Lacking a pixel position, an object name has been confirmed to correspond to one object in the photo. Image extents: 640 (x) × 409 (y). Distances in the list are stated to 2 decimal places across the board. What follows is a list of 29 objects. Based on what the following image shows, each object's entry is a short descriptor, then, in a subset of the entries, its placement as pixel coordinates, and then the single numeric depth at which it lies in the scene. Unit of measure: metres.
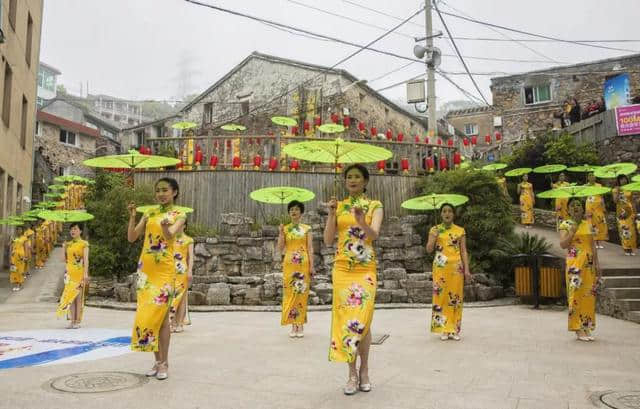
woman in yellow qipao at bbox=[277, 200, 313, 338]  7.10
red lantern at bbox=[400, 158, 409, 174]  14.27
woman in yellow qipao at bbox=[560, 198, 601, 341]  6.51
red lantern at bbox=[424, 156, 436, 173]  14.68
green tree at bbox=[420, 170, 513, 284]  12.03
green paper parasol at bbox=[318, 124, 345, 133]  18.03
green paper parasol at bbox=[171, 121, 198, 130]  22.64
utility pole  16.19
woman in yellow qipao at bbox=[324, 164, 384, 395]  3.88
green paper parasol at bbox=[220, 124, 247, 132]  21.59
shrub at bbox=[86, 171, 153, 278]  12.75
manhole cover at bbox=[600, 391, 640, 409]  3.55
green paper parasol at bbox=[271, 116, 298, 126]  20.38
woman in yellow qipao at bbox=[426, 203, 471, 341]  6.72
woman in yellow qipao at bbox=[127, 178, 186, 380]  4.29
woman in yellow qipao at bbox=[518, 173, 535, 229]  16.41
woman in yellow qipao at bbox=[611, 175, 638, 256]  12.20
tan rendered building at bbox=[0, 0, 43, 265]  15.37
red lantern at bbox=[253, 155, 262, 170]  13.67
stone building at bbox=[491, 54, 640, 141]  25.72
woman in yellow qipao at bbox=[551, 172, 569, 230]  14.17
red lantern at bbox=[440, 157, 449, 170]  14.96
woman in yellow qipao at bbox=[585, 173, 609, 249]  12.89
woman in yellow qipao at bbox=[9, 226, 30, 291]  13.56
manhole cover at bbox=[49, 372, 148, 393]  3.89
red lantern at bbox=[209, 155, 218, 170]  13.65
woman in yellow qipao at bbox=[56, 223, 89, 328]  7.78
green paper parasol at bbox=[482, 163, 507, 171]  15.27
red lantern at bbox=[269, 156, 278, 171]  13.74
